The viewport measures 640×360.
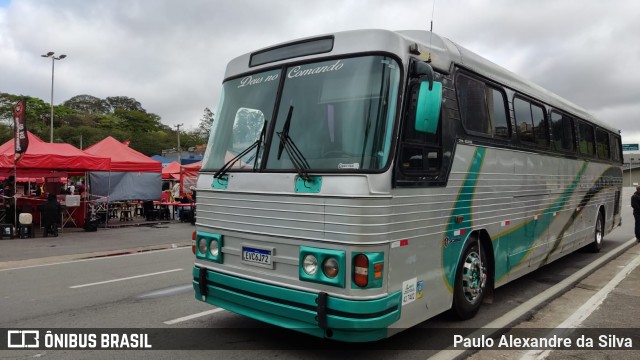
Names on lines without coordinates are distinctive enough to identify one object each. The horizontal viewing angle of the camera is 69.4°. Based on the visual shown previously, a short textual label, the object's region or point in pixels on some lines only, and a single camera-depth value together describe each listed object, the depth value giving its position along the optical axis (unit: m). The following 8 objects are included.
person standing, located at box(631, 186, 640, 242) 12.67
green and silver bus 3.98
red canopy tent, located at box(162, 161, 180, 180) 27.27
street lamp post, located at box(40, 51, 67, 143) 37.58
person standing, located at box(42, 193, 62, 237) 15.52
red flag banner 14.38
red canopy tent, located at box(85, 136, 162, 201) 18.92
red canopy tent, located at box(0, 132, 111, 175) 14.99
